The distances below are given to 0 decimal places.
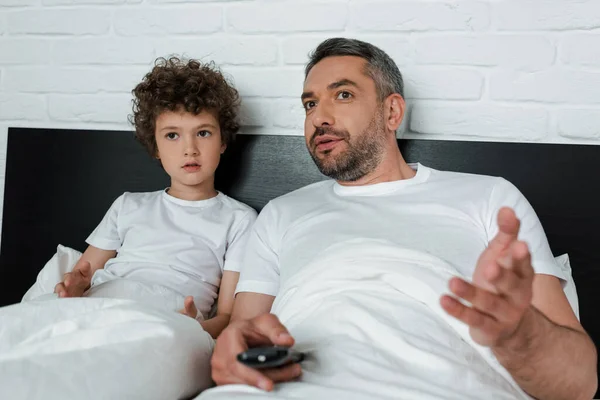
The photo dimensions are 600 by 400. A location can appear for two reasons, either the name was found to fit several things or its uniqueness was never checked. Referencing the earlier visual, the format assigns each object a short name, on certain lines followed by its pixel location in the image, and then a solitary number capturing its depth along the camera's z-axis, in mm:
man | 1068
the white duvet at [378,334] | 1030
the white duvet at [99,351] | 981
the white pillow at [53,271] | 1754
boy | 1672
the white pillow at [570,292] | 1354
